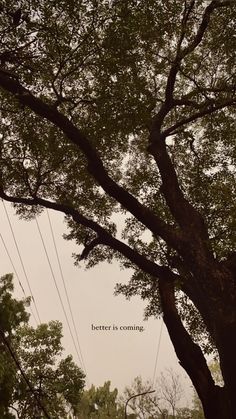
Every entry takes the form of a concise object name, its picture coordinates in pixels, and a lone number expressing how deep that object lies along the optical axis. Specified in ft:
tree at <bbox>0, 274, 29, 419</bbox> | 53.31
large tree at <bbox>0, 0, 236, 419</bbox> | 20.13
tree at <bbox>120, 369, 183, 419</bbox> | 104.34
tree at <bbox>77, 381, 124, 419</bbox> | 124.07
